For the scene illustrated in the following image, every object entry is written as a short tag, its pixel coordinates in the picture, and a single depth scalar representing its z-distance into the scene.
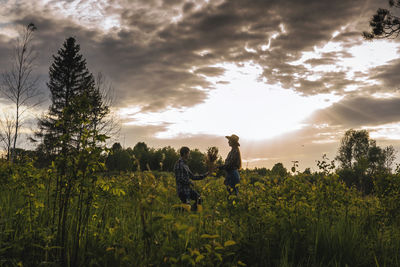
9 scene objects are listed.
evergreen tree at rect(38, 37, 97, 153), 33.69
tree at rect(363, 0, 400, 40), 12.04
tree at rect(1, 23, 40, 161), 19.91
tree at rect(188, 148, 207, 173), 36.62
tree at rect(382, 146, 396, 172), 57.66
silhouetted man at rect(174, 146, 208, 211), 7.40
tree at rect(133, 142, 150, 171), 38.96
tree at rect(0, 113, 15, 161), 20.33
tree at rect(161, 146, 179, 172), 34.88
